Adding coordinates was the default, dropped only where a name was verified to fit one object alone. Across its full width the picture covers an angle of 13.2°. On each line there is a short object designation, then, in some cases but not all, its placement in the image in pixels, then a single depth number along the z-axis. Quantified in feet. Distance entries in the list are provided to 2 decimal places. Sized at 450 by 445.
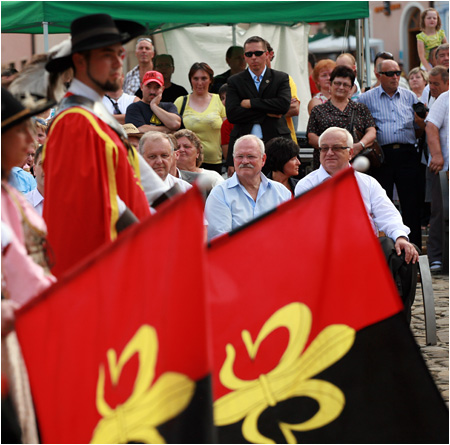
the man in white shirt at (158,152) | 44.49
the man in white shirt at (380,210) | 43.21
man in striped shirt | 64.67
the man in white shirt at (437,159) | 63.19
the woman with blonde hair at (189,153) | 52.42
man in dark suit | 61.21
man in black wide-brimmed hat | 26.95
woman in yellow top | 63.91
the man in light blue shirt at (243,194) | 45.60
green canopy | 69.80
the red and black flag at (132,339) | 19.78
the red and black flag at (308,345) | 24.59
